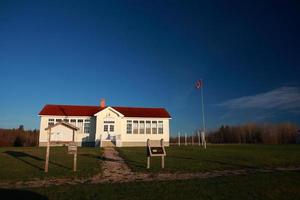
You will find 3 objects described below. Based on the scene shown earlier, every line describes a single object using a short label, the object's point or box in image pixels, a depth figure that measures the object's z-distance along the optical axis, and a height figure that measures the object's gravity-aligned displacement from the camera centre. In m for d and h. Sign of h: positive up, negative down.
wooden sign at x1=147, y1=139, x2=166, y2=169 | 11.92 -0.85
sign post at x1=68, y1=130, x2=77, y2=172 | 11.52 -0.79
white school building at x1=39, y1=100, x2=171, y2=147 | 29.64 +1.29
